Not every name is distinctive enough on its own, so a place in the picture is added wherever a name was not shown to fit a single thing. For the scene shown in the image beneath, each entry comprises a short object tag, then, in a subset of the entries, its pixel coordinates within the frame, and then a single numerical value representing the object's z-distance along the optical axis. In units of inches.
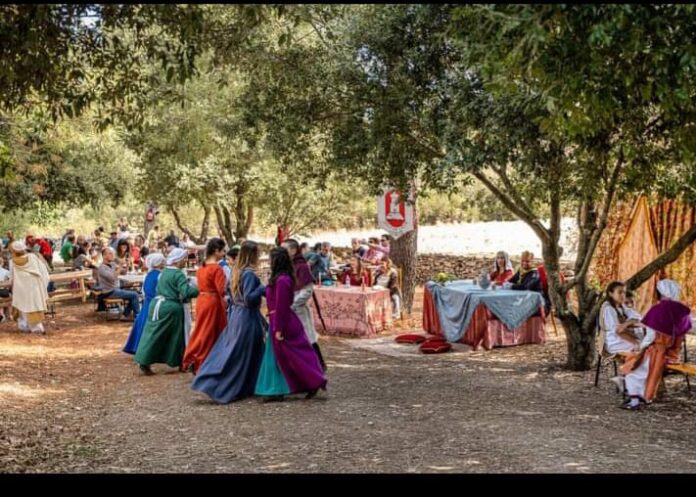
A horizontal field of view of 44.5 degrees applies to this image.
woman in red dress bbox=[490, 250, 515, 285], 628.7
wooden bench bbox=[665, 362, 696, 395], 362.2
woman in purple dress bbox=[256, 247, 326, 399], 367.9
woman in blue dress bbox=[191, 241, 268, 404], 383.2
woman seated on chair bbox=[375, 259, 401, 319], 702.5
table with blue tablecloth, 568.4
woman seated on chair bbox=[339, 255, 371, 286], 706.8
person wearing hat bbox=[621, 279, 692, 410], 360.2
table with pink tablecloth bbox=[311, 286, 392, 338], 650.3
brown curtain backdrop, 635.5
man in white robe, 638.5
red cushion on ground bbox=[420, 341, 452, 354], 568.7
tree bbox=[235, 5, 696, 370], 226.8
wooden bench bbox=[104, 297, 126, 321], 741.3
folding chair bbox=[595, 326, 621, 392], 403.2
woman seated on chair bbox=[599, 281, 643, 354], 392.2
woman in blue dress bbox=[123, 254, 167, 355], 467.8
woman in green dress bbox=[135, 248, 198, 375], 449.1
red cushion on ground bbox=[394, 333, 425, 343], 611.8
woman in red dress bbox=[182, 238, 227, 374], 426.2
